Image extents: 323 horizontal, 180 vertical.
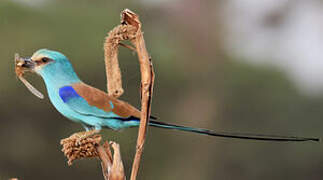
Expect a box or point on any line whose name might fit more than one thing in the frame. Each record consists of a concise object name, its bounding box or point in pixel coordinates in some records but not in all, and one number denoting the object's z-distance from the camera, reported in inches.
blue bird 301.1
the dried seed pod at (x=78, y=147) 299.0
